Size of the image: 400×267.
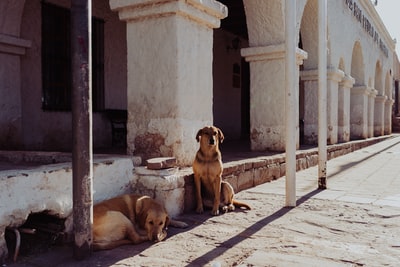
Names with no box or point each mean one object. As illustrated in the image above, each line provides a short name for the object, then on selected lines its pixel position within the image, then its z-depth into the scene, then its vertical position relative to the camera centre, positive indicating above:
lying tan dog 2.80 -0.77
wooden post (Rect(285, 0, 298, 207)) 3.98 +0.25
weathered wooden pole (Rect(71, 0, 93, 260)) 2.47 +0.03
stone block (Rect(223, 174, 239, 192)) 4.49 -0.71
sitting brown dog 3.74 -0.48
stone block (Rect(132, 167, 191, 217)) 3.53 -0.61
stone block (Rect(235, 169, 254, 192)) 4.80 -0.76
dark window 6.26 +1.11
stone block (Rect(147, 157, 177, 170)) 3.53 -0.39
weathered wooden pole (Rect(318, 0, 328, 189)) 4.88 +0.38
